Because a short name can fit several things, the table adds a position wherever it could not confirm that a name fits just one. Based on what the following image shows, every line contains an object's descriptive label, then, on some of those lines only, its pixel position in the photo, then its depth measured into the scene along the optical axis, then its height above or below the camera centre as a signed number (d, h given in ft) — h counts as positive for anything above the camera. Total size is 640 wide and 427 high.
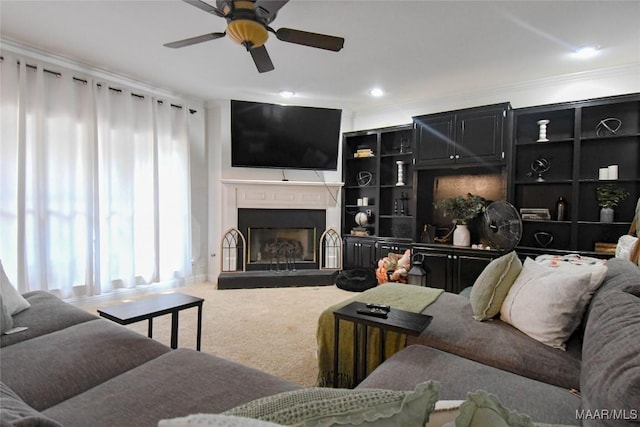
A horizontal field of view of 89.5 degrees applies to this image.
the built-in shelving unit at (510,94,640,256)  11.29 +1.51
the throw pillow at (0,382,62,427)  1.94 -1.41
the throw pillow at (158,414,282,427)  1.34 -0.93
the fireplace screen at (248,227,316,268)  16.60 -2.22
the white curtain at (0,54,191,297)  10.37 +0.68
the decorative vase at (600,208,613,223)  11.07 -0.32
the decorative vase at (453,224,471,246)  13.64 -1.33
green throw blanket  6.29 -2.72
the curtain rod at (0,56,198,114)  10.70 +4.47
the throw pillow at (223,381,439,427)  1.69 -1.12
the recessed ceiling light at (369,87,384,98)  14.16 +5.04
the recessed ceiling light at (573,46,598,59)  10.13 +4.94
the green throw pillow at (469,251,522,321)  6.45 -1.68
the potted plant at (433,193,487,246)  13.26 -0.26
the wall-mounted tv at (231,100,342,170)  15.40 +3.37
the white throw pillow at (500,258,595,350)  5.22 -1.68
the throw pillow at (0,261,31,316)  5.93 -1.81
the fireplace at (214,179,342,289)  15.58 -1.58
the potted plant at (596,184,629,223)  11.09 +0.23
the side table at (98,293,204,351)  6.33 -2.24
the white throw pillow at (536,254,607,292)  5.18 -1.15
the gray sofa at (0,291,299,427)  3.63 -2.31
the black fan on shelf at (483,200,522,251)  11.40 -0.72
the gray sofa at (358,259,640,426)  2.72 -2.35
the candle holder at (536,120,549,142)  12.23 +2.87
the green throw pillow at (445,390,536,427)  1.59 -1.05
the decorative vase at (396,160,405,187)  16.10 +1.56
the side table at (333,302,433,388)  5.43 -2.07
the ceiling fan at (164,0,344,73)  6.58 +3.90
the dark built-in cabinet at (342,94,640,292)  11.44 +1.63
